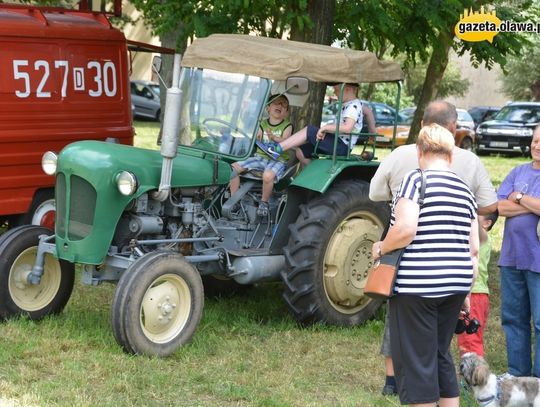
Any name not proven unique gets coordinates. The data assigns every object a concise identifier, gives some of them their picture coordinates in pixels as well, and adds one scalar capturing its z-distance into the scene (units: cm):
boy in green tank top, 773
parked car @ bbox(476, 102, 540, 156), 2805
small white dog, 524
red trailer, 951
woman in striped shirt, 477
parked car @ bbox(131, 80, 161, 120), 3497
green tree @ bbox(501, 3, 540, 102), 4284
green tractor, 686
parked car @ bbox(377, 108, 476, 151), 2858
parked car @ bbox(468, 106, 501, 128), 3381
